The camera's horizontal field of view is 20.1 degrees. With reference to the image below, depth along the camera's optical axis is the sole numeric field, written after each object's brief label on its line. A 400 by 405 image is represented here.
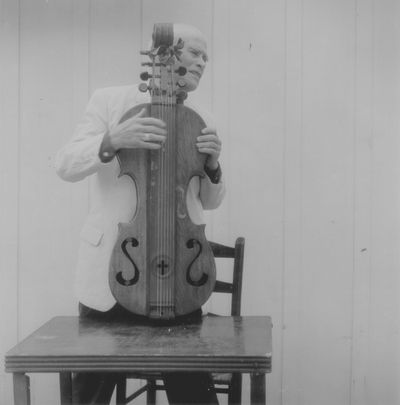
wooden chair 3.77
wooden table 3.10
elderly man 3.38
